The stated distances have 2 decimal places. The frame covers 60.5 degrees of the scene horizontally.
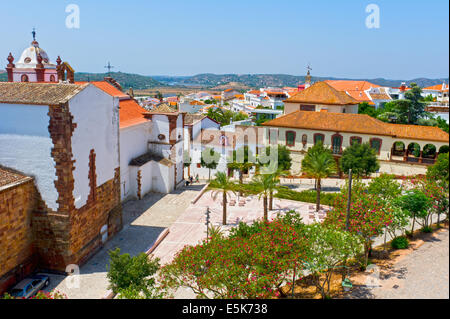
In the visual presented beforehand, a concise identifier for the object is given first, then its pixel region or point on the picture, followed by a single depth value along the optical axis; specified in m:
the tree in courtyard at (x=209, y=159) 40.97
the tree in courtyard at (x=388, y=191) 19.61
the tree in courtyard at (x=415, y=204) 21.28
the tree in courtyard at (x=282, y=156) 37.16
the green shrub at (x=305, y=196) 30.72
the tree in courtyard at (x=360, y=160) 35.56
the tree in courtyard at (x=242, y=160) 38.94
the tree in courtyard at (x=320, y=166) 28.89
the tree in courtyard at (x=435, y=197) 21.97
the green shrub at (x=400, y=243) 20.86
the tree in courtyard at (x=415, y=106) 49.03
